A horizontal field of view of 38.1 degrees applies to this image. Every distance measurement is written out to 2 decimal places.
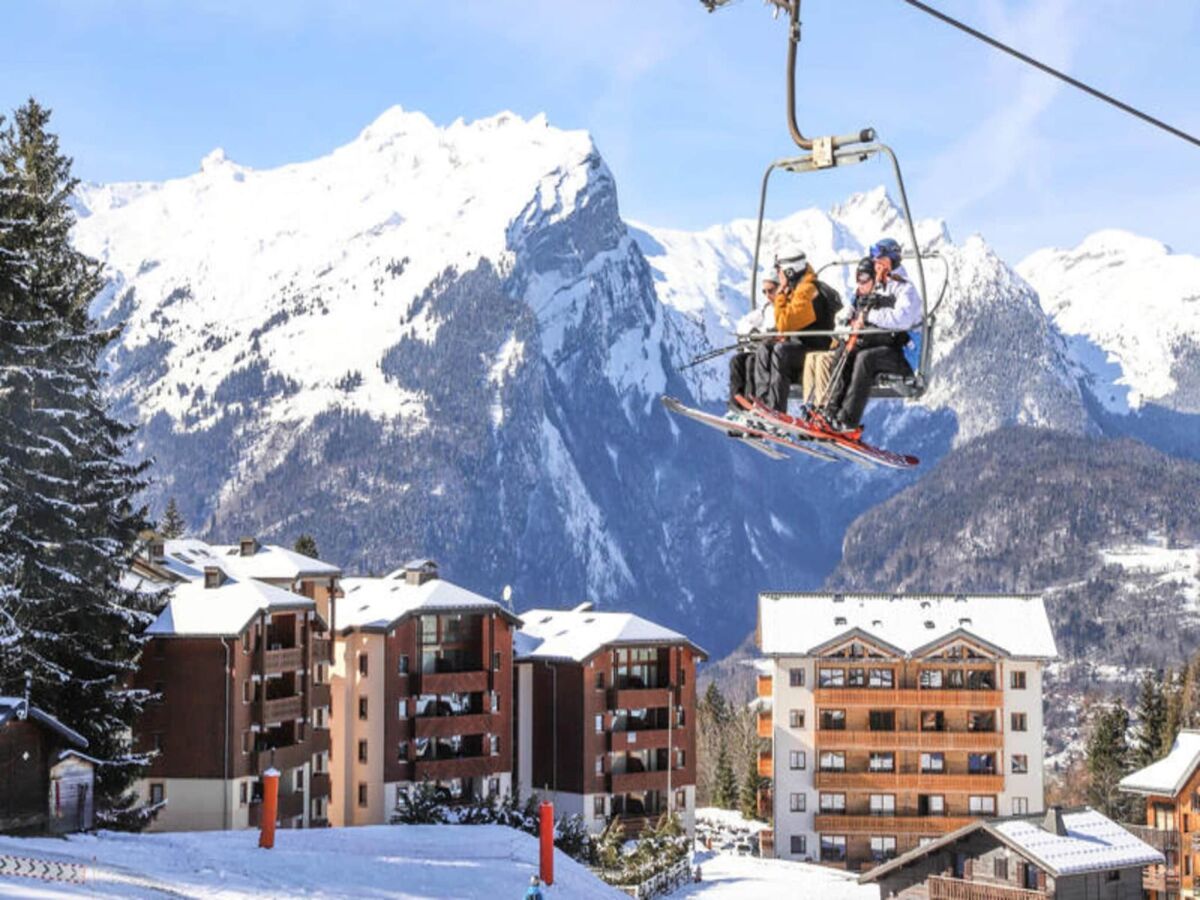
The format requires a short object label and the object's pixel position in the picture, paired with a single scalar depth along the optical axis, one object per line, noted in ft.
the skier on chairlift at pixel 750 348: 62.03
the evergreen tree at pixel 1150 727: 326.65
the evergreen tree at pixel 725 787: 369.09
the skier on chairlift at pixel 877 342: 59.47
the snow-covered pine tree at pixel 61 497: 145.59
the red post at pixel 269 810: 125.70
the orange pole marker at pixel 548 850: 128.26
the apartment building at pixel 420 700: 242.78
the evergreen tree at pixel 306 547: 366.02
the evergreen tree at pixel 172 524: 356.42
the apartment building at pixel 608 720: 260.42
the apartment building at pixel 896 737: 272.31
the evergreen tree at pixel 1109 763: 326.85
